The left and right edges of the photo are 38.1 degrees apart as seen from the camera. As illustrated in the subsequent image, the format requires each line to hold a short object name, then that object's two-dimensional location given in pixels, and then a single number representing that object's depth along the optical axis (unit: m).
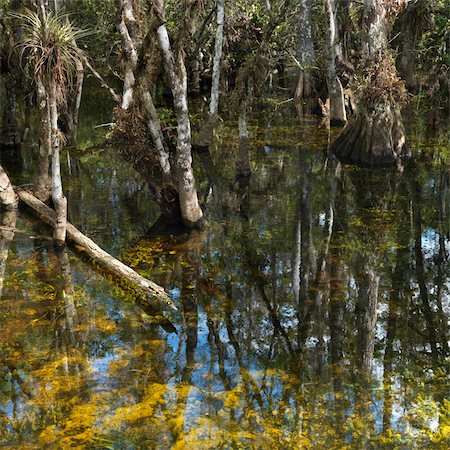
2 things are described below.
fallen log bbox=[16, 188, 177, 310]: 11.62
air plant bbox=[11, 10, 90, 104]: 11.95
